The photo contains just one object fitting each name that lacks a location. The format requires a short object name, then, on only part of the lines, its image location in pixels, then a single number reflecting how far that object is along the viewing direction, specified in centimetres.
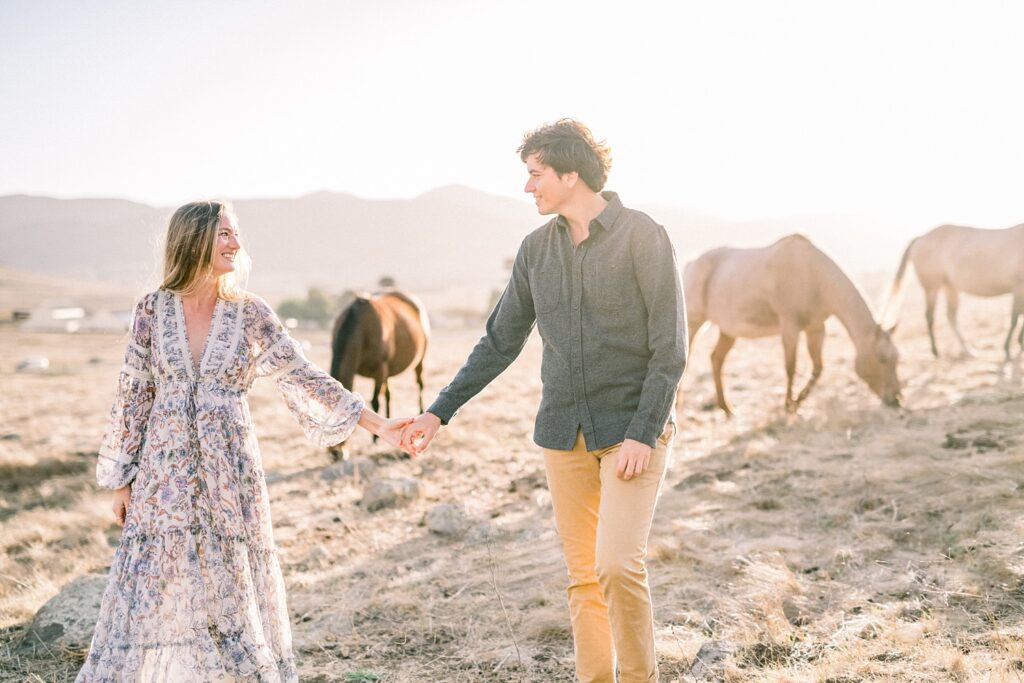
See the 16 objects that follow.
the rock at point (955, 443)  628
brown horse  838
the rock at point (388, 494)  641
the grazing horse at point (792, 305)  849
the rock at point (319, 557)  522
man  246
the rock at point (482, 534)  536
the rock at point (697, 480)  635
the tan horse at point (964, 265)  1124
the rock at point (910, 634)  322
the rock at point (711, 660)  316
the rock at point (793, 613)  364
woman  263
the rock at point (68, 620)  377
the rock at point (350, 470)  760
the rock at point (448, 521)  557
